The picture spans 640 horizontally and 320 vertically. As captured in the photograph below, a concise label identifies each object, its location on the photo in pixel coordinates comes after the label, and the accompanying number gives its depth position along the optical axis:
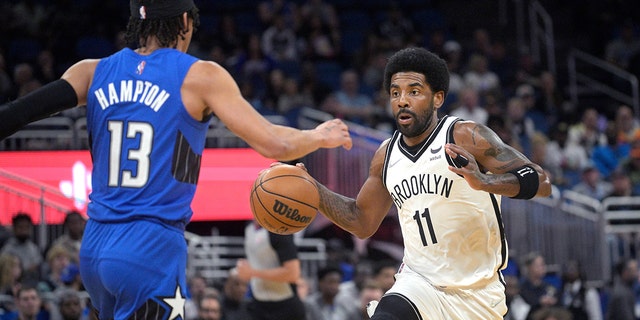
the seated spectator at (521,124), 16.30
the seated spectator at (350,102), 15.73
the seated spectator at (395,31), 17.95
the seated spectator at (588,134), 17.08
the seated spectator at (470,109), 15.78
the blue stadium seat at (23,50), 16.11
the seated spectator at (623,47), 19.80
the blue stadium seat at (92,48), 16.22
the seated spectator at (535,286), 12.41
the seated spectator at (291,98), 15.70
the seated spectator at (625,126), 17.09
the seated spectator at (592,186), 15.70
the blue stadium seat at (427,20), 19.40
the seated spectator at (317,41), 17.78
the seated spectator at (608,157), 16.80
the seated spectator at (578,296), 12.34
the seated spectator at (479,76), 17.55
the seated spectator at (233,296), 10.93
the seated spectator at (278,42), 17.47
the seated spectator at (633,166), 16.25
